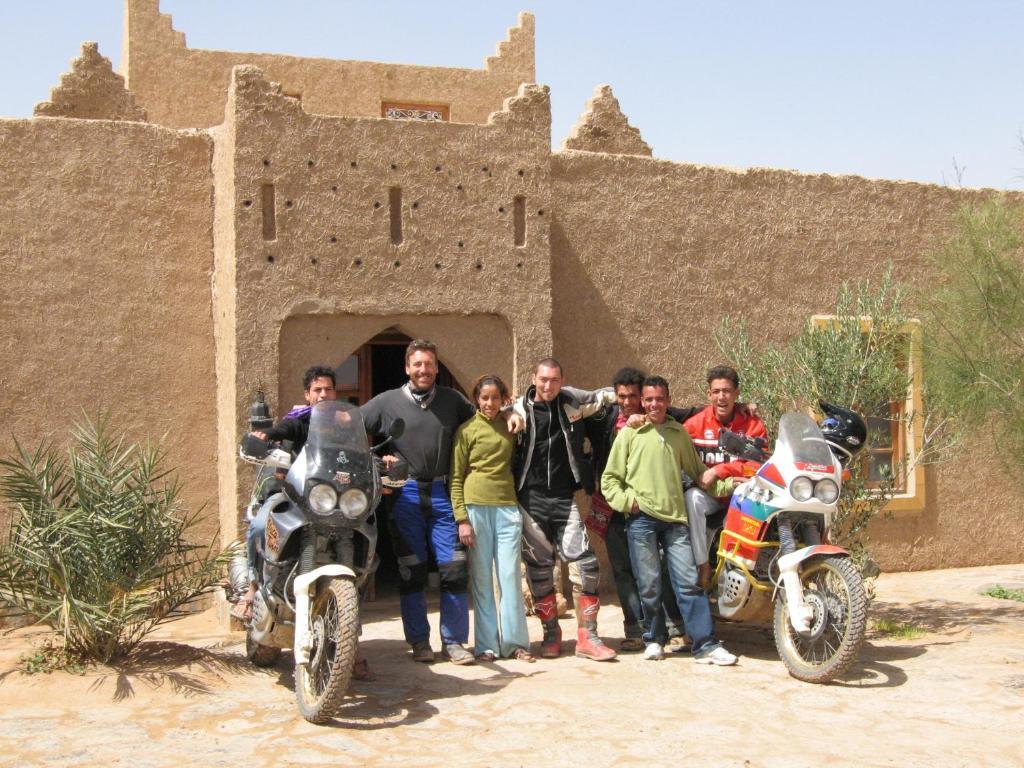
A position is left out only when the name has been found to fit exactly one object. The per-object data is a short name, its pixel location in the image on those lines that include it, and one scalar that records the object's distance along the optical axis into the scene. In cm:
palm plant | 598
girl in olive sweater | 648
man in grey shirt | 637
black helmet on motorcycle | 673
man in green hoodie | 654
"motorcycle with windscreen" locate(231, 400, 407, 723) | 522
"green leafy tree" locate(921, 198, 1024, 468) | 724
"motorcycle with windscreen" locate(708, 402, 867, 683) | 595
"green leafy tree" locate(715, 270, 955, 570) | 746
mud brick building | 807
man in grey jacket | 661
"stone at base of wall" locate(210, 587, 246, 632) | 780
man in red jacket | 674
